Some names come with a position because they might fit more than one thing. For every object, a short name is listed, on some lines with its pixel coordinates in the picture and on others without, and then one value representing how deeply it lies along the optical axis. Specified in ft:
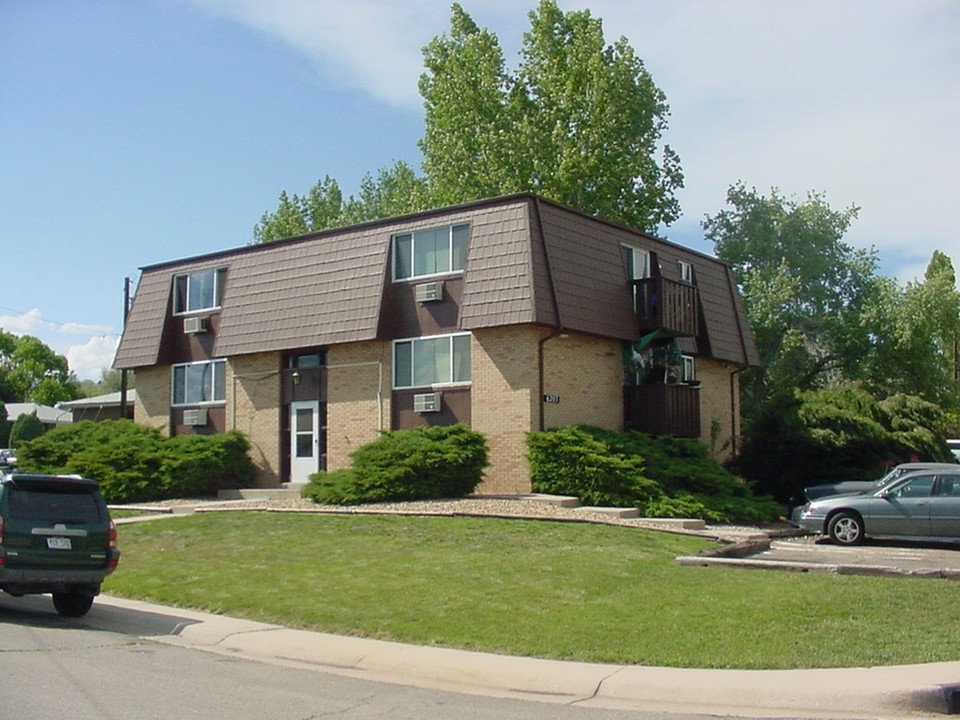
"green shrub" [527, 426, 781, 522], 73.36
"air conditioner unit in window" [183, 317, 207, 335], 104.17
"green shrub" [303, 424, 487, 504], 75.36
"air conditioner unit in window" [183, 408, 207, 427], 102.94
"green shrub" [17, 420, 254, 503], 90.33
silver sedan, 61.16
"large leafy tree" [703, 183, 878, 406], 147.13
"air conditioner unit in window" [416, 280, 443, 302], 85.46
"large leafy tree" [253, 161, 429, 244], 198.39
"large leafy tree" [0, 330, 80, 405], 293.23
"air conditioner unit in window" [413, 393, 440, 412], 84.53
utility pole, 131.95
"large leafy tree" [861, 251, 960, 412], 142.61
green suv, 43.09
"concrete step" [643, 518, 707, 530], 67.62
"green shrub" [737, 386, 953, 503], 94.02
